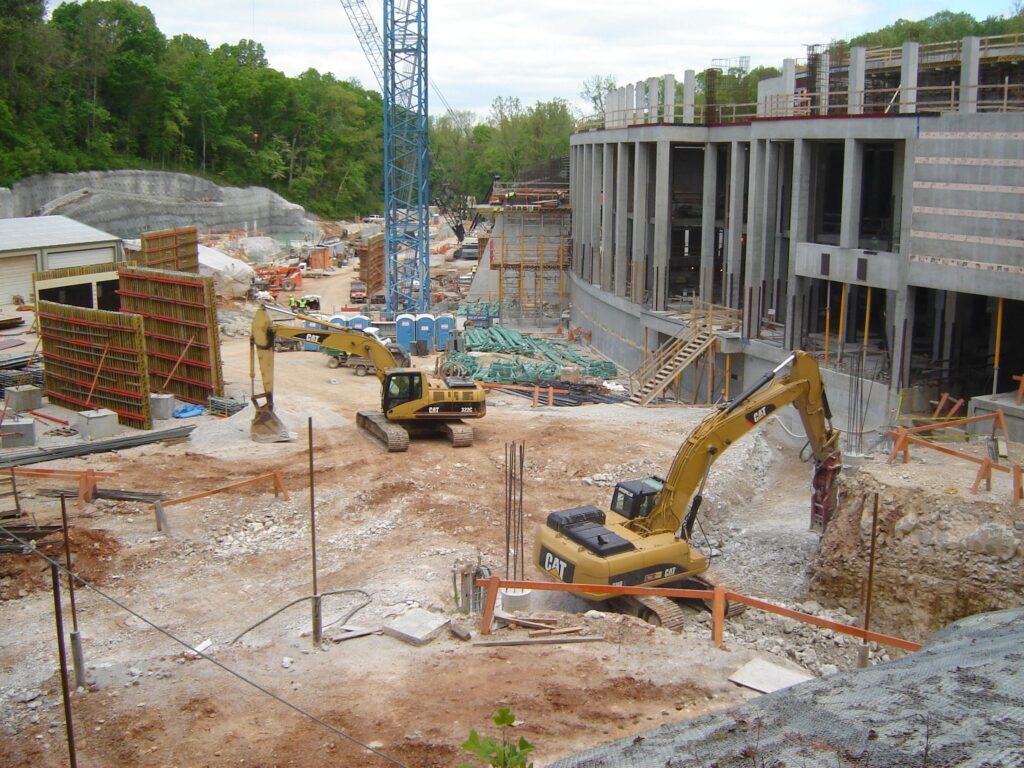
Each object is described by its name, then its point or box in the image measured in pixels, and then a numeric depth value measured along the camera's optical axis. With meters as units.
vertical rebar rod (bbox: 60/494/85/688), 13.90
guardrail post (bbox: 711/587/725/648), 14.96
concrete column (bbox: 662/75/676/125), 39.53
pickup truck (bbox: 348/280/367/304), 58.97
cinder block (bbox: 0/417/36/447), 26.59
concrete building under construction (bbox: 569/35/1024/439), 24.45
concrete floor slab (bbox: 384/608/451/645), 15.12
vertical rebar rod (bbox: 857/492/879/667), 14.50
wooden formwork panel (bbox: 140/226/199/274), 42.44
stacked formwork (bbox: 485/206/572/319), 54.38
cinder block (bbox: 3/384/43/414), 30.36
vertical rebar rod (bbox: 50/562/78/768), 10.06
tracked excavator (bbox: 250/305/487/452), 26.78
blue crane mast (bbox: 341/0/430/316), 48.81
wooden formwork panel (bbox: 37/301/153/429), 28.51
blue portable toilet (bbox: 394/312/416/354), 43.25
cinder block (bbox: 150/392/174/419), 29.72
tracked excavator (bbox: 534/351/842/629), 16.70
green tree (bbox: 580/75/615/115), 104.00
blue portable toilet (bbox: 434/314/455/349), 44.56
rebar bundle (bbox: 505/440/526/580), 18.48
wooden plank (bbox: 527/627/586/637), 15.24
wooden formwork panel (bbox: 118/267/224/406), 30.77
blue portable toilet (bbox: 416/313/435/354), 43.81
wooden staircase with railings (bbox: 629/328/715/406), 32.47
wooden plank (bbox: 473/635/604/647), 14.88
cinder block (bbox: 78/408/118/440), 27.64
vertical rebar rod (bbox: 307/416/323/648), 14.93
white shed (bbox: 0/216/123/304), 45.22
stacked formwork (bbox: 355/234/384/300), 60.03
